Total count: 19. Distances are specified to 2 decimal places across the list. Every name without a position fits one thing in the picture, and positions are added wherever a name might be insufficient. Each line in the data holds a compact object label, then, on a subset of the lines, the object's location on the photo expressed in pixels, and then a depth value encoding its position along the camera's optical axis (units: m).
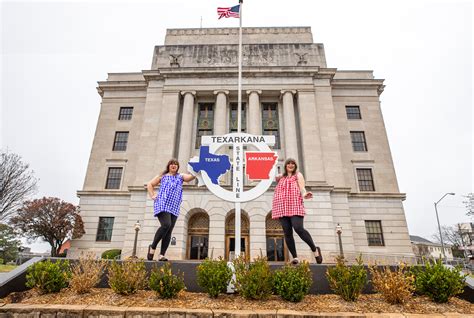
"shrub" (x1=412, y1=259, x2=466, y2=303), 5.08
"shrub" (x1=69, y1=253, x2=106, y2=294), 5.46
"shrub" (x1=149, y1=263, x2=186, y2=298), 5.12
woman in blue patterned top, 6.53
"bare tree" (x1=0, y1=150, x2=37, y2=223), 22.70
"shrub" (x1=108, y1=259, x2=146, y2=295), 5.30
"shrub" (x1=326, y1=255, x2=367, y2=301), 5.17
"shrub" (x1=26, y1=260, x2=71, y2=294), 5.44
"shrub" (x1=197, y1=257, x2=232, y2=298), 5.25
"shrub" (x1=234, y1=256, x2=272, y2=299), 5.05
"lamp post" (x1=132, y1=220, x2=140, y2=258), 18.42
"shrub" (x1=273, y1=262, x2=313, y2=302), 5.07
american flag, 14.17
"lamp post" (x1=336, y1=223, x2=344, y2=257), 18.80
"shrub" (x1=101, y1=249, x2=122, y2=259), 19.14
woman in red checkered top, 6.54
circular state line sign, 7.02
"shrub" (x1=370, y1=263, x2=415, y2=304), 4.98
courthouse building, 20.56
